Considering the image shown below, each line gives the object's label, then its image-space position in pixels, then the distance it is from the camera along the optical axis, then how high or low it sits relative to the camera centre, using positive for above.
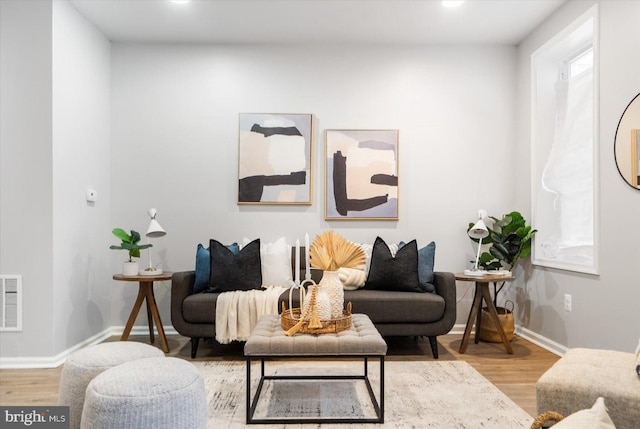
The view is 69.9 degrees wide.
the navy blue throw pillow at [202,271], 3.84 -0.50
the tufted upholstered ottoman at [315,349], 2.38 -0.71
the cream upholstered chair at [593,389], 1.73 -0.68
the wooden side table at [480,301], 3.82 -0.76
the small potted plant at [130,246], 3.94 -0.29
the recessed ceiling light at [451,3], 3.77 +1.75
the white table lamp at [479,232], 3.96 -0.16
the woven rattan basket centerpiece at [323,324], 2.55 -0.64
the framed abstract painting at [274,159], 4.56 +0.53
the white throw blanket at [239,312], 3.58 -0.79
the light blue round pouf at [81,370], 2.08 -0.72
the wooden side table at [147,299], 3.84 -0.76
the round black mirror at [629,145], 3.02 +0.47
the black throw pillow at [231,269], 3.77 -0.47
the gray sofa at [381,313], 3.61 -0.79
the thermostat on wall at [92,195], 4.08 +0.15
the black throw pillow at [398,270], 3.83 -0.48
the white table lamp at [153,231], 4.01 -0.17
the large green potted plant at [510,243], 4.16 -0.27
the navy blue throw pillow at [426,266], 3.89 -0.46
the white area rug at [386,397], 2.44 -1.11
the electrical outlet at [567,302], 3.71 -0.72
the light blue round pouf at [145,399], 1.71 -0.72
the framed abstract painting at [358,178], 4.57 +0.35
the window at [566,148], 3.69 +0.57
